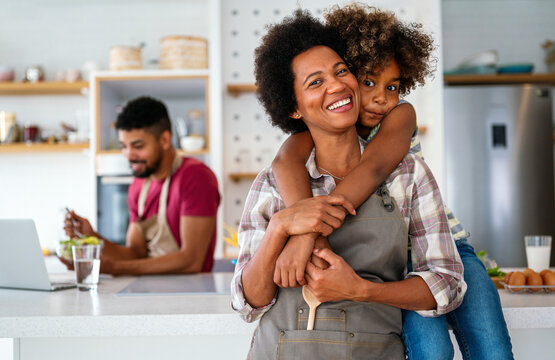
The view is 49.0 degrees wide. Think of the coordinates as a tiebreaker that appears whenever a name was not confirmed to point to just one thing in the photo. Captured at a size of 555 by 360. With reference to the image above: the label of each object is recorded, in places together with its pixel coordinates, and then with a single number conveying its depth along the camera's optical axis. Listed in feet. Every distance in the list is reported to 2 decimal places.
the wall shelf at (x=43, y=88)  13.39
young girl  3.73
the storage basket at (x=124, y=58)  12.80
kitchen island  4.40
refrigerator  12.55
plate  4.99
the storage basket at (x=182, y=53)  12.65
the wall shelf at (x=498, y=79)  13.28
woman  3.59
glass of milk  5.95
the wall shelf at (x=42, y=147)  13.34
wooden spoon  3.65
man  7.59
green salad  6.17
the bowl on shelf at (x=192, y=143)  12.44
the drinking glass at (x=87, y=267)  5.74
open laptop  5.57
